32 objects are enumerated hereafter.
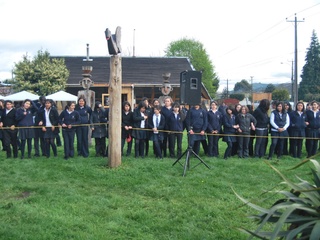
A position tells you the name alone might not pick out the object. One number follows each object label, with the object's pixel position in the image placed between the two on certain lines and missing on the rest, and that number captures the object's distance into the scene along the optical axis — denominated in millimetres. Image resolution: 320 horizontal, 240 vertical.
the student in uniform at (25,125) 10789
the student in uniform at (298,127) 11289
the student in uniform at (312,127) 11461
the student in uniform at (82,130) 10945
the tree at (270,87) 79938
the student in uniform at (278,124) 11055
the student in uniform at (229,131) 11047
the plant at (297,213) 2830
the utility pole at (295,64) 33288
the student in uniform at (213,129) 11133
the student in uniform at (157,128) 10820
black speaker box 9555
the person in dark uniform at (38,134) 10970
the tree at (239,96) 68806
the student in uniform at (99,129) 11070
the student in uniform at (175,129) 10984
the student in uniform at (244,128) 11094
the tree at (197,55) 58481
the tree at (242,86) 93688
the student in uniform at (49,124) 10857
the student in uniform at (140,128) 10891
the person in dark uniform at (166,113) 11117
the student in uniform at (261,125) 11227
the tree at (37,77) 27031
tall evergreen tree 64719
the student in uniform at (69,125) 10641
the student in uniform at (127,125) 10953
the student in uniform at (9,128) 10766
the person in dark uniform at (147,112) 11273
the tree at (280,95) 55844
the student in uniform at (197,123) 10781
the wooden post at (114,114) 9281
